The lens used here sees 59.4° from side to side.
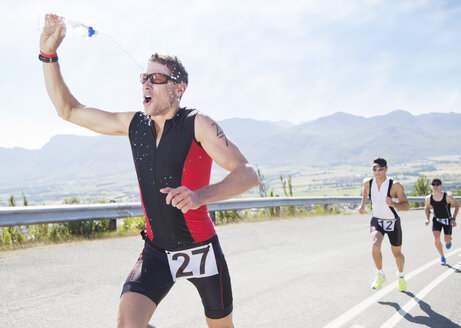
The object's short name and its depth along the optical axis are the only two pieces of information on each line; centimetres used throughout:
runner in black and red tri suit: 238
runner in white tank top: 664
